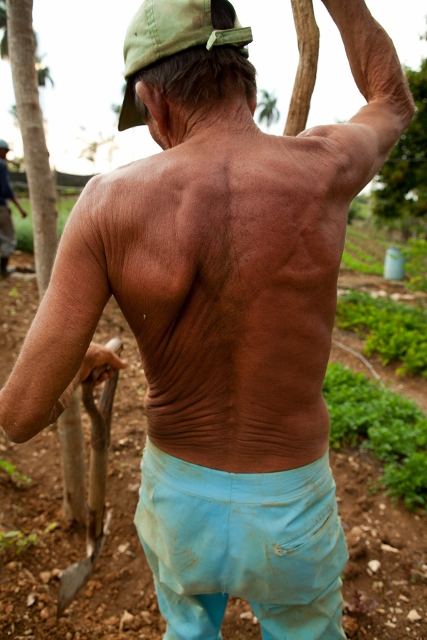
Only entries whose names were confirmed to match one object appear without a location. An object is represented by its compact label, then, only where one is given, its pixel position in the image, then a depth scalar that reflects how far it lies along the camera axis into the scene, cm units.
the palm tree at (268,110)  4703
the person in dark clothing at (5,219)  679
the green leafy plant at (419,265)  714
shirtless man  109
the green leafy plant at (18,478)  302
